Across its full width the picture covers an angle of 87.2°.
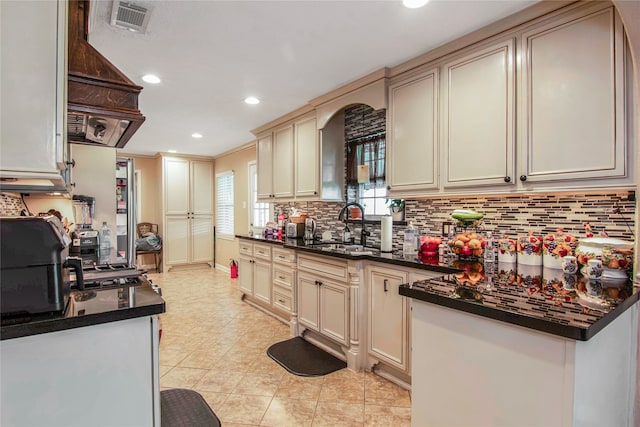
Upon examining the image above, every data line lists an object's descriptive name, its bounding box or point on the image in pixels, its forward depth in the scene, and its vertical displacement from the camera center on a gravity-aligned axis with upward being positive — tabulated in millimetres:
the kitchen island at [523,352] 1051 -515
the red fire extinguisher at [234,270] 6008 -1082
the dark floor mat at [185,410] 1947 -1229
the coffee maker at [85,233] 2711 -195
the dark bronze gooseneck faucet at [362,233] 3136 -230
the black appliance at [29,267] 1044 -182
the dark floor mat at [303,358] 2578 -1235
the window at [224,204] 6477 +111
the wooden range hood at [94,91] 1437 +532
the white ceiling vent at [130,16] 1852 +1122
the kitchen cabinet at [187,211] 6621 -21
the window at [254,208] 5475 +24
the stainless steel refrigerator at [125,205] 3873 +60
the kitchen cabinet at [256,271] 3852 -751
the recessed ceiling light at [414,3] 1824 +1128
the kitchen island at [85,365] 1043 -522
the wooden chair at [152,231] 6684 -433
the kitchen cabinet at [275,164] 3975 +574
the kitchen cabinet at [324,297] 2670 -753
